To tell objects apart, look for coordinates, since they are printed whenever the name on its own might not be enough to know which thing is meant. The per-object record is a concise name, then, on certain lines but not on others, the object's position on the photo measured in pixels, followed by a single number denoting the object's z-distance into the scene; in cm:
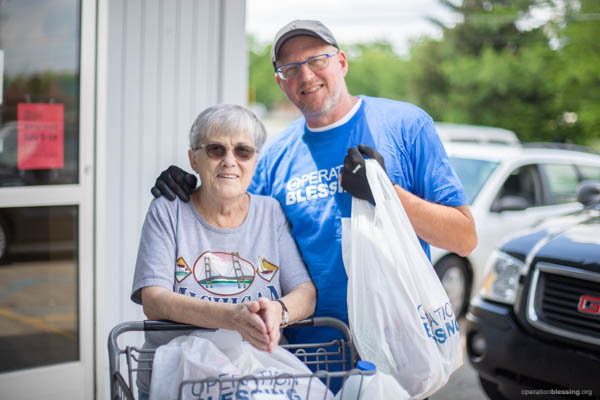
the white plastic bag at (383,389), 172
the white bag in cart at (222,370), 168
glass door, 342
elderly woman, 203
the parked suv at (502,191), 647
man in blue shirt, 217
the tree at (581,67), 2344
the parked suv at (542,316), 354
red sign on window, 351
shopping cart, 165
